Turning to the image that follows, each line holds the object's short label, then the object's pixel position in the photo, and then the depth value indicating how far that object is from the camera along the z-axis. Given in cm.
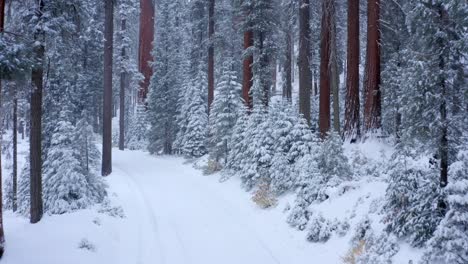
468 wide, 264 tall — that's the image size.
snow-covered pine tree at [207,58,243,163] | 2041
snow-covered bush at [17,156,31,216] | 1410
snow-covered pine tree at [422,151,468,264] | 574
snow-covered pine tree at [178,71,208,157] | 2647
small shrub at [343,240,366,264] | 759
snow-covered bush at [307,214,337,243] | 912
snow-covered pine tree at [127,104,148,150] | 3847
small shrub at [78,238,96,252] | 891
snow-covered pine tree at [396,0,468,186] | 643
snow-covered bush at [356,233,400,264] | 687
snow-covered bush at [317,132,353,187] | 1103
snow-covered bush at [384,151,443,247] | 662
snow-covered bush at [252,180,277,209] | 1252
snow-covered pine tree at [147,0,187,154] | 3002
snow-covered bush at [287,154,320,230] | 1034
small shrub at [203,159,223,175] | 2030
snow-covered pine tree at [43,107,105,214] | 1193
